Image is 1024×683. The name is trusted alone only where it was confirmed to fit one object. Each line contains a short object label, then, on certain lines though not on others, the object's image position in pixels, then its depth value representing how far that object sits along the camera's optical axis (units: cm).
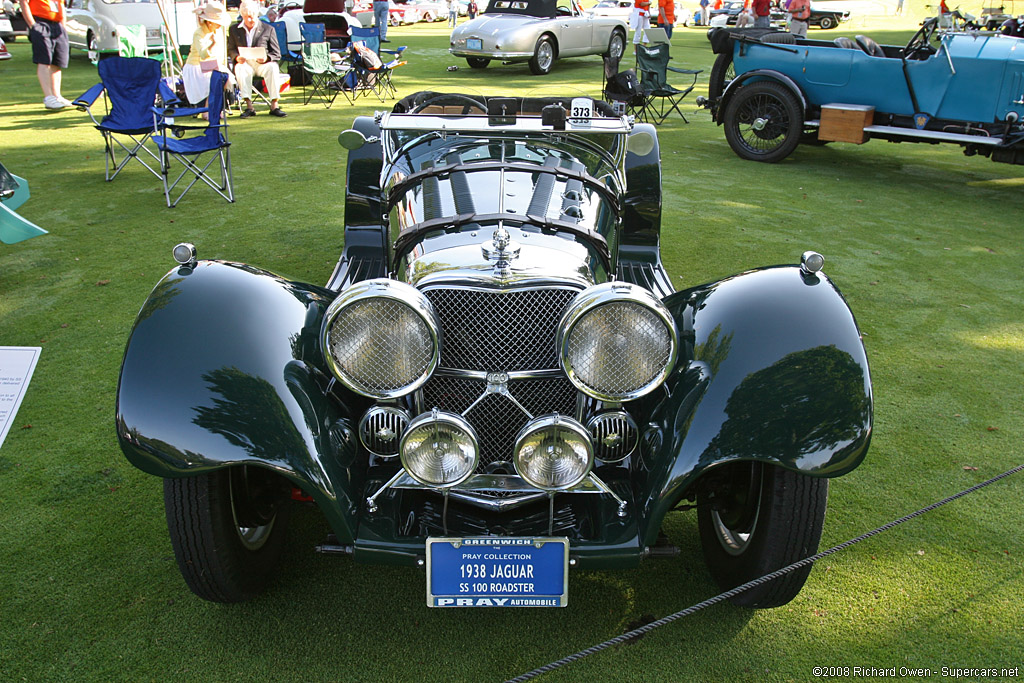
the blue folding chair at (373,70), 1183
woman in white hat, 820
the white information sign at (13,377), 336
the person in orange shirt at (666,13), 1454
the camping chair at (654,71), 997
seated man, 1043
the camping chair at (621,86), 973
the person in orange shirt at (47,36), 938
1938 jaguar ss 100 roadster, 215
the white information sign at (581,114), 348
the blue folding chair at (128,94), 688
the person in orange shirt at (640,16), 1409
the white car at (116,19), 1345
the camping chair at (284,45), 1279
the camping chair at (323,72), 1107
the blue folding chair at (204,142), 649
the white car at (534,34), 1441
